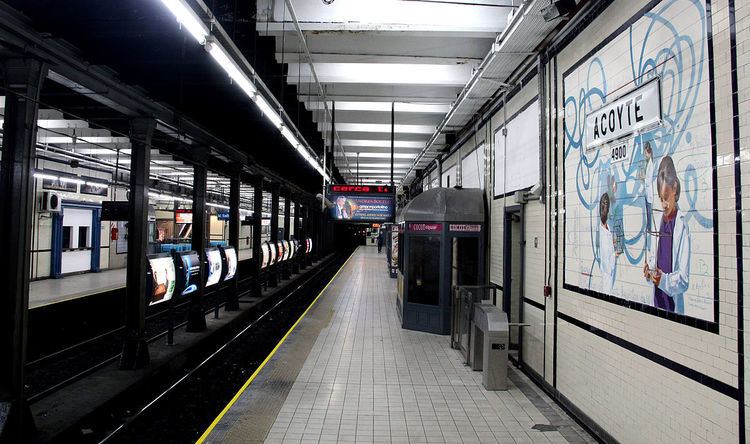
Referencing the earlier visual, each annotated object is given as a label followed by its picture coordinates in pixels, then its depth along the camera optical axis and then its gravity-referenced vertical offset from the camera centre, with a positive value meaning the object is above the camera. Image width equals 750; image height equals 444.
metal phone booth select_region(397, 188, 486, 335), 8.40 -0.33
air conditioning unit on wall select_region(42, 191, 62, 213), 13.94 +0.94
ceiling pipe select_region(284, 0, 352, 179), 5.19 +2.66
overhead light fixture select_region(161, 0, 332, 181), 3.29 +1.70
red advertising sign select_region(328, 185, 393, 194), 10.47 +1.08
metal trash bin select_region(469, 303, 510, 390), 5.39 -1.42
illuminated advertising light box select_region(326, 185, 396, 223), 10.49 +0.75
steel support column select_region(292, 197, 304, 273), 19.49 +0.07
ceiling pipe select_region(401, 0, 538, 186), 4.39 +2.31
